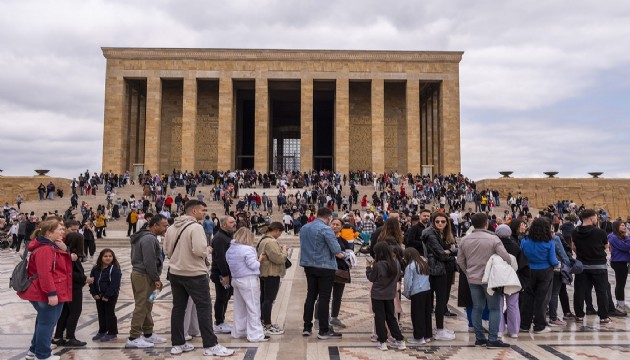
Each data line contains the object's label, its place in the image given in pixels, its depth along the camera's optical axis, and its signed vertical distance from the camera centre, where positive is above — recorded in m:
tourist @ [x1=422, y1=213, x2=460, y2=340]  5.79 -0.54
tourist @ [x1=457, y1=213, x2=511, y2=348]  5.47 -0.64
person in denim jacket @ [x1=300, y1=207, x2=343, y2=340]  5.73 -0.64
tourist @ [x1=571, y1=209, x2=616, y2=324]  6.77 -0.68
